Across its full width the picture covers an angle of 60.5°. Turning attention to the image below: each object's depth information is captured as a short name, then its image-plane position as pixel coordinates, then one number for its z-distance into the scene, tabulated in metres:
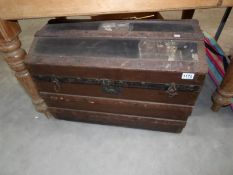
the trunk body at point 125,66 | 0.88
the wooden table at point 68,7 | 0.77
